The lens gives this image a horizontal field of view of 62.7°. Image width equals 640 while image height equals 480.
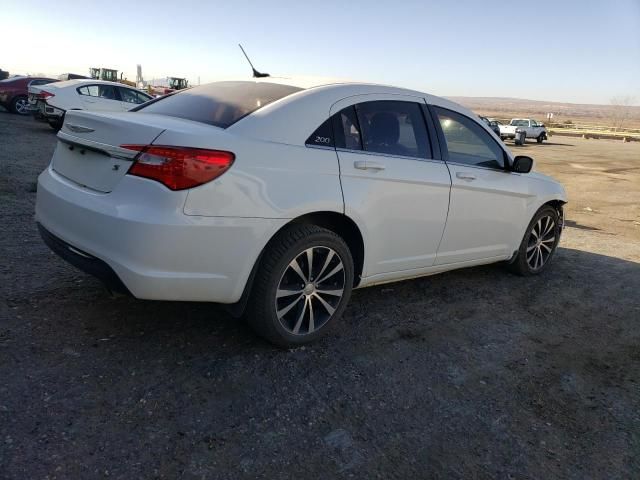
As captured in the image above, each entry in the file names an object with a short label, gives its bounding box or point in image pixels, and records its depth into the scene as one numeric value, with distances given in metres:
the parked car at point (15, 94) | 18.89
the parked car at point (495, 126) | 30.90
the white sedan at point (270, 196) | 2.63
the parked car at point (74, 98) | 13.68
